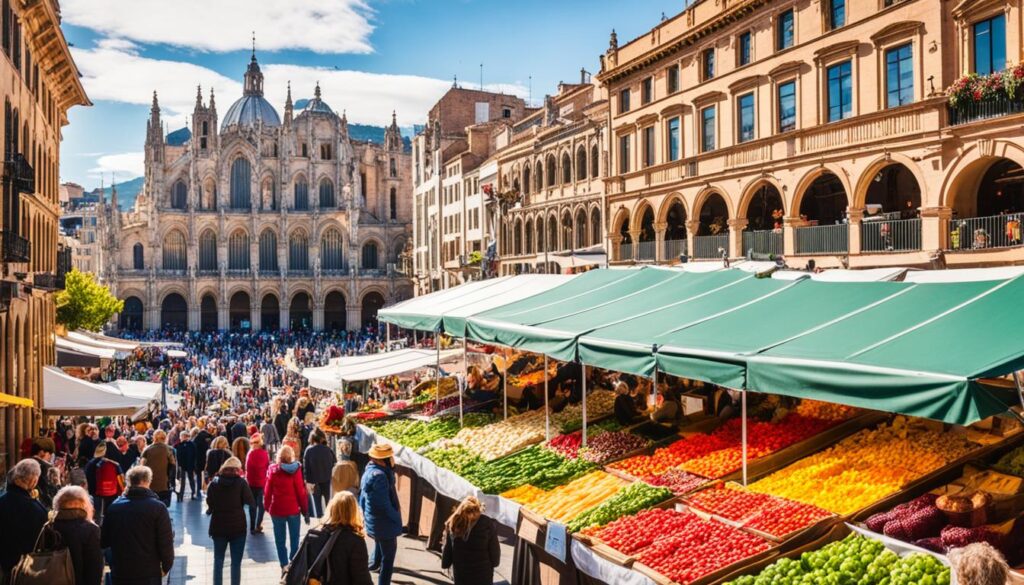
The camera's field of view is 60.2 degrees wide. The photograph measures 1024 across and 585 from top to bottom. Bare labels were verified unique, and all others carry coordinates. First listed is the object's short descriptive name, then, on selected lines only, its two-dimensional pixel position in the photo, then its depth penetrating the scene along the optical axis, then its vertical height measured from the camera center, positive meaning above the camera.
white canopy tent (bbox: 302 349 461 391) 17.78 -1.41
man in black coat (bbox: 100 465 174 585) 7.15 -1.88
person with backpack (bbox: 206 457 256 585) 9.05 -2.18
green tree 38.56 +0.06
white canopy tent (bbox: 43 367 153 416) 16.27 -1.77
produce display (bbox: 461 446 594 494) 10.44 -2.12
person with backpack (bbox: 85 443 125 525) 10.86 -2.14
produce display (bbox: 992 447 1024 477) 7.85 -1.56
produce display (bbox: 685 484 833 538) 7.74 -2.01
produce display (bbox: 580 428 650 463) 10.91 -1.88
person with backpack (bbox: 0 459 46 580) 7.37 -1.77
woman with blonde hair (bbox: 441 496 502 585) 7.66 -2.16
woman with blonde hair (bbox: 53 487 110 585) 6.62 -1.73
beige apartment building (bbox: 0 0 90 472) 17.12 +2.38
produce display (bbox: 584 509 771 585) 7.39 -2.20
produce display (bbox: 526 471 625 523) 9.28 -2.20
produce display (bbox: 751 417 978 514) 8.13 -1.72
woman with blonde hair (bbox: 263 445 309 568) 9.84 -2.18
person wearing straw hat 9.09 -2.18
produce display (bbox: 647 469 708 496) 9.26 -1.99
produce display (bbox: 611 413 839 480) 9.80 -1.79
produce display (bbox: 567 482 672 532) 8.76 -2.11
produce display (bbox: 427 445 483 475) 11.40 -2.14
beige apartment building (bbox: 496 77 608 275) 35.09 +5.25
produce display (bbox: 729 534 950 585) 6.38 -2.09
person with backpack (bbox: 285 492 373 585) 6.55 -1.88
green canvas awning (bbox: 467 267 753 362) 11.16 -0.17
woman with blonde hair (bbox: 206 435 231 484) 12.35 -2.14
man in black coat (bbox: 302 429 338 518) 11.84 -2.20
